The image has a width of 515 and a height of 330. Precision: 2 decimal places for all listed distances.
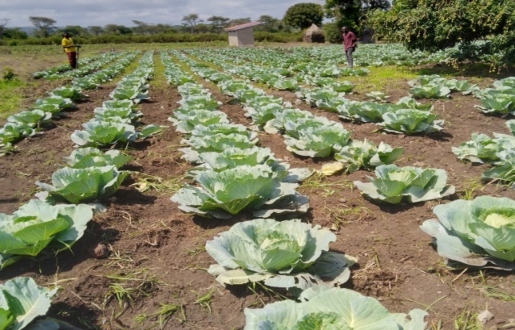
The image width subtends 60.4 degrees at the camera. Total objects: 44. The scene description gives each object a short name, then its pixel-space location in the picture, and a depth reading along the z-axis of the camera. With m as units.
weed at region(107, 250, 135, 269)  2.99
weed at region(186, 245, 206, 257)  3.10
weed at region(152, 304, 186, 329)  2.43
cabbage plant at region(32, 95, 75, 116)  7.98
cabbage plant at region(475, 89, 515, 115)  6.36
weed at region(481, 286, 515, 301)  2.40
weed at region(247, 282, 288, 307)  2.55
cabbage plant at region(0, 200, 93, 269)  2.78
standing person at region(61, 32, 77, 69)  19.61
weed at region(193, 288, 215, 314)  2.53
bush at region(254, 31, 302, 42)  54.22
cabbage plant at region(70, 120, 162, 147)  5.53
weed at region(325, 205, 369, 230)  3.54
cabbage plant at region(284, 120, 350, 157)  4.91
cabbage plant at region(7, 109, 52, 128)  7.08
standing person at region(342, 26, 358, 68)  15.92
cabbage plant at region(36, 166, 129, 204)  3.63
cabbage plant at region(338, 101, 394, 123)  6.46
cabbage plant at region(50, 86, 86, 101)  10.12
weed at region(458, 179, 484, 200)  3.84
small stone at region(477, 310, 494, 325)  2.25
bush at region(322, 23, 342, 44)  44.44
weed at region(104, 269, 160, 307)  2.63
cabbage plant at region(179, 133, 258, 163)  4.70
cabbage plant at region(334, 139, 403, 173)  4.43
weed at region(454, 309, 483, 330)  2.24
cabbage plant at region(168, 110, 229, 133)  6.05
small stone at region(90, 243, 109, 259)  3.07
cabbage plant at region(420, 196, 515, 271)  2.52
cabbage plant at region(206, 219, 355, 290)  2.51
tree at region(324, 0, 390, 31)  42.06
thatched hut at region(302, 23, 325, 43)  49.75
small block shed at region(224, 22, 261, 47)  49.75
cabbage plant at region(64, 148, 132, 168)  4.21
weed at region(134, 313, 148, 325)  2.45
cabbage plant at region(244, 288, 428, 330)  1.80
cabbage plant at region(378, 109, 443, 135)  5.61
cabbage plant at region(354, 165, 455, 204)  3.58
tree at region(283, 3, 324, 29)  69.88
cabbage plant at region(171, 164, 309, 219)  3.25
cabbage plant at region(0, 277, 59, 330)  2.07
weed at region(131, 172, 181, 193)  4.48
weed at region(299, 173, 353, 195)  4.25
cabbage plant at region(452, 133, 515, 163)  4.40
